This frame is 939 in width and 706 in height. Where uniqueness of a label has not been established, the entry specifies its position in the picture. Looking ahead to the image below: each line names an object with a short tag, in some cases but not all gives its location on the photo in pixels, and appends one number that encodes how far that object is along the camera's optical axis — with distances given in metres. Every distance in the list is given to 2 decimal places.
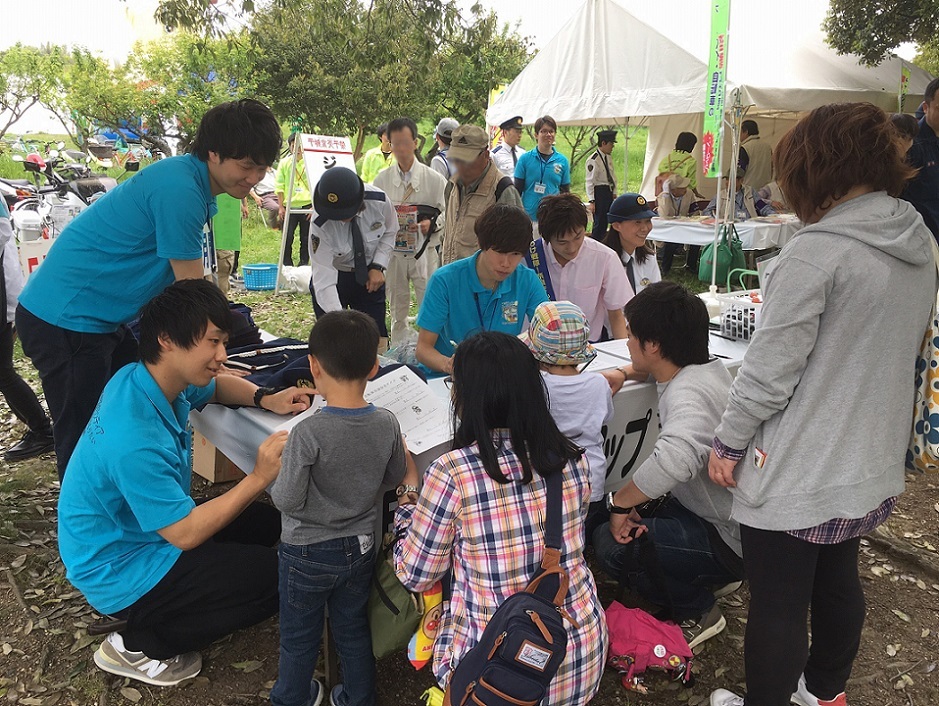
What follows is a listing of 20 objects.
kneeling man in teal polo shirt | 1.80
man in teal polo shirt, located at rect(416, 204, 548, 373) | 2.71
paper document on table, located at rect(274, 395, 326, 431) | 2.14
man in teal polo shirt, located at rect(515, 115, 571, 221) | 7.14
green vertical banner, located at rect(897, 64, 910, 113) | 8.88
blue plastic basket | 7.47
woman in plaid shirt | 1.59
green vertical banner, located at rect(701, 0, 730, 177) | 6.09
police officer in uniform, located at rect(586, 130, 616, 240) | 8.62
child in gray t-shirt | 1.71
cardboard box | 3.31
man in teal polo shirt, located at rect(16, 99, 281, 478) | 2.26
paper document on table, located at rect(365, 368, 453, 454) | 2.13
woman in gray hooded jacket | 1.45
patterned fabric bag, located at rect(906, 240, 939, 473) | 1.67
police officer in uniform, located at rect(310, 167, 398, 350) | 3.69
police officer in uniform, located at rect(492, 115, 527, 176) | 7.55
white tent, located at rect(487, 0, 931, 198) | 7.10
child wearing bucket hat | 2.05
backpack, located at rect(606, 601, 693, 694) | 2.10
